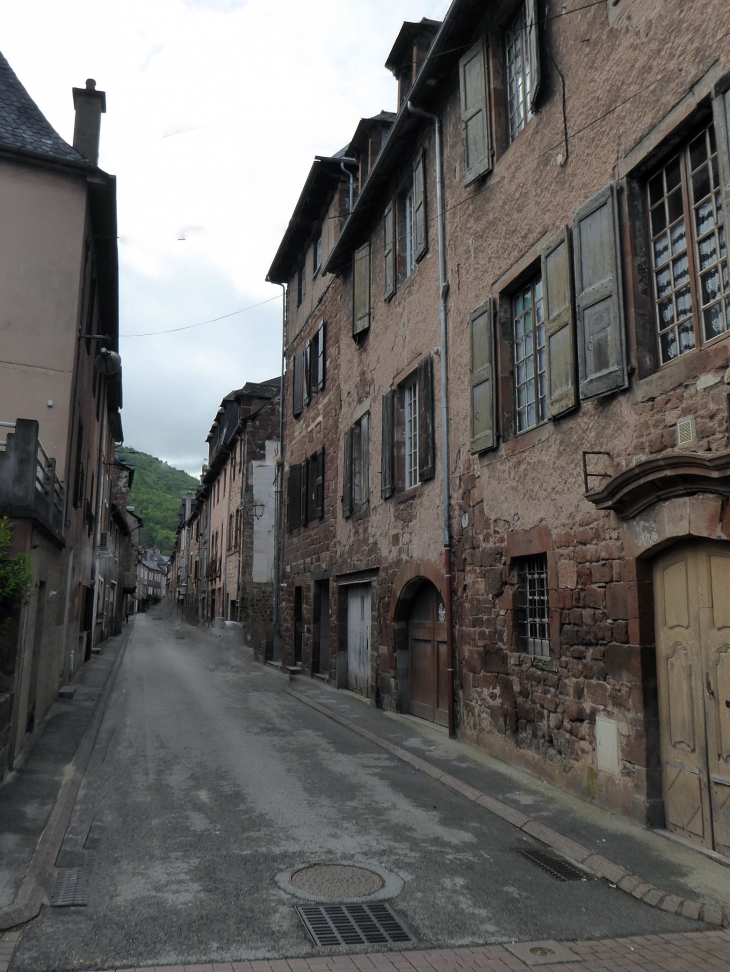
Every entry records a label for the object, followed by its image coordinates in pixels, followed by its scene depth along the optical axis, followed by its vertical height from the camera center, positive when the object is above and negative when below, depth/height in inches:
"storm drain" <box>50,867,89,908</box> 181.9 -65.8
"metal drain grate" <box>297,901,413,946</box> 167.3 -67.9
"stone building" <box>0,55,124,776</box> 319.0 +157.7
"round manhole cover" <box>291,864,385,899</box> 192.1 -66.9
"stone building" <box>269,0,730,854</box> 229.8 +82.0
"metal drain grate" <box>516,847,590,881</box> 207.6 -68.2
